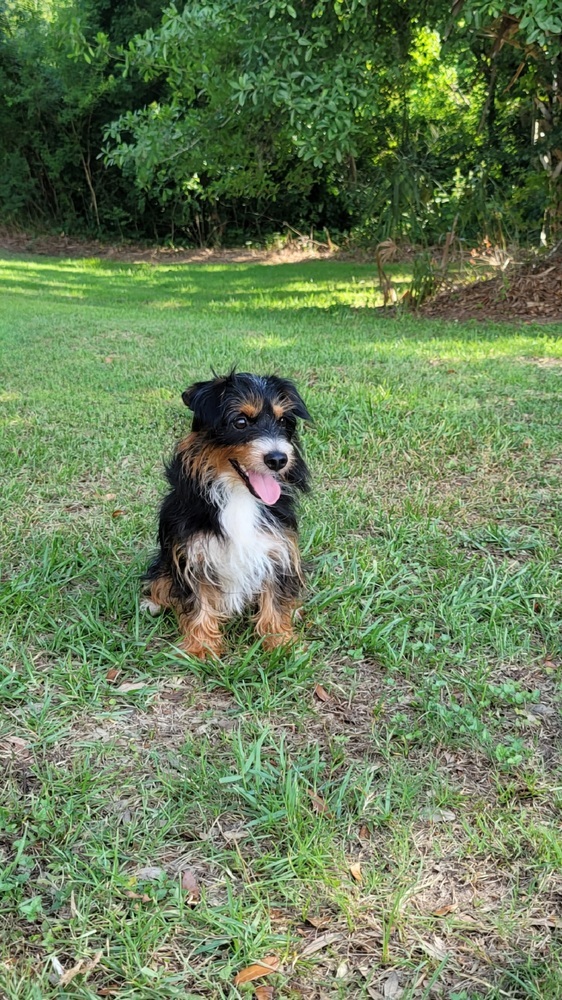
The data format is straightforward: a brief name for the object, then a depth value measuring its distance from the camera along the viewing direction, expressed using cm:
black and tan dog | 104
